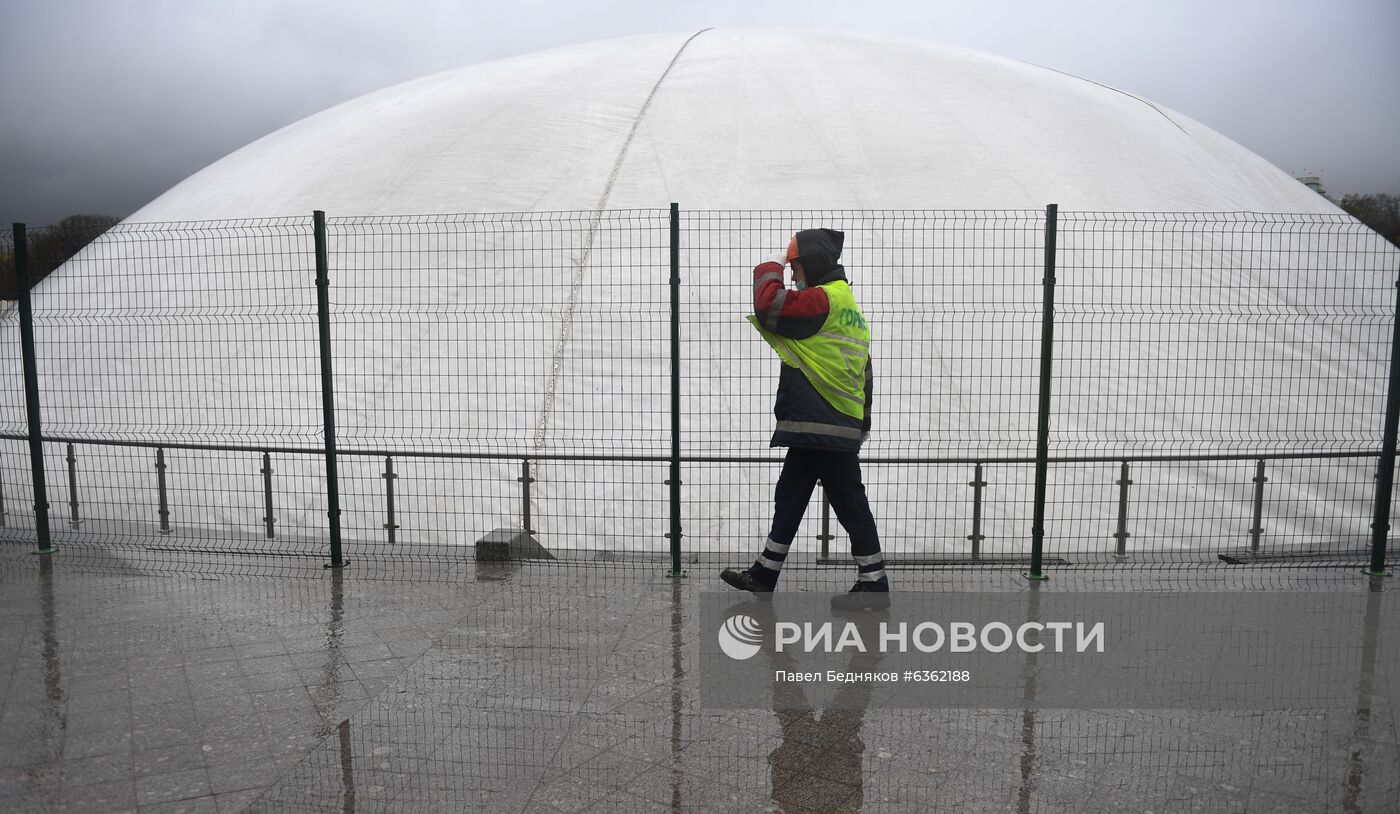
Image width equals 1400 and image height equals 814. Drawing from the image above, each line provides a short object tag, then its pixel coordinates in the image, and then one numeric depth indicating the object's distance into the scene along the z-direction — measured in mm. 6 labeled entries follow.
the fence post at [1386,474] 6137
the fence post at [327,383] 6180
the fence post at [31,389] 6586
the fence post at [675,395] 5805
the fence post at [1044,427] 5825
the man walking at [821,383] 5180
